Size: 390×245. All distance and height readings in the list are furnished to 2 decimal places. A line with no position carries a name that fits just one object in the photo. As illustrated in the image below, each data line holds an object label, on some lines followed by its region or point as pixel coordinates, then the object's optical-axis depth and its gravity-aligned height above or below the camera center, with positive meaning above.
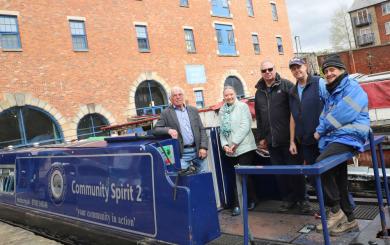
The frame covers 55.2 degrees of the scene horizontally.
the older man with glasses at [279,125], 4.40 -0.11
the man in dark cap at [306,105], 3.92 +0.06
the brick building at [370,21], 56.47 +12.27
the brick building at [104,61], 16.11 +4.12
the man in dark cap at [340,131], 3.19 -0.22
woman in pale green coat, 4.57 -0.10
